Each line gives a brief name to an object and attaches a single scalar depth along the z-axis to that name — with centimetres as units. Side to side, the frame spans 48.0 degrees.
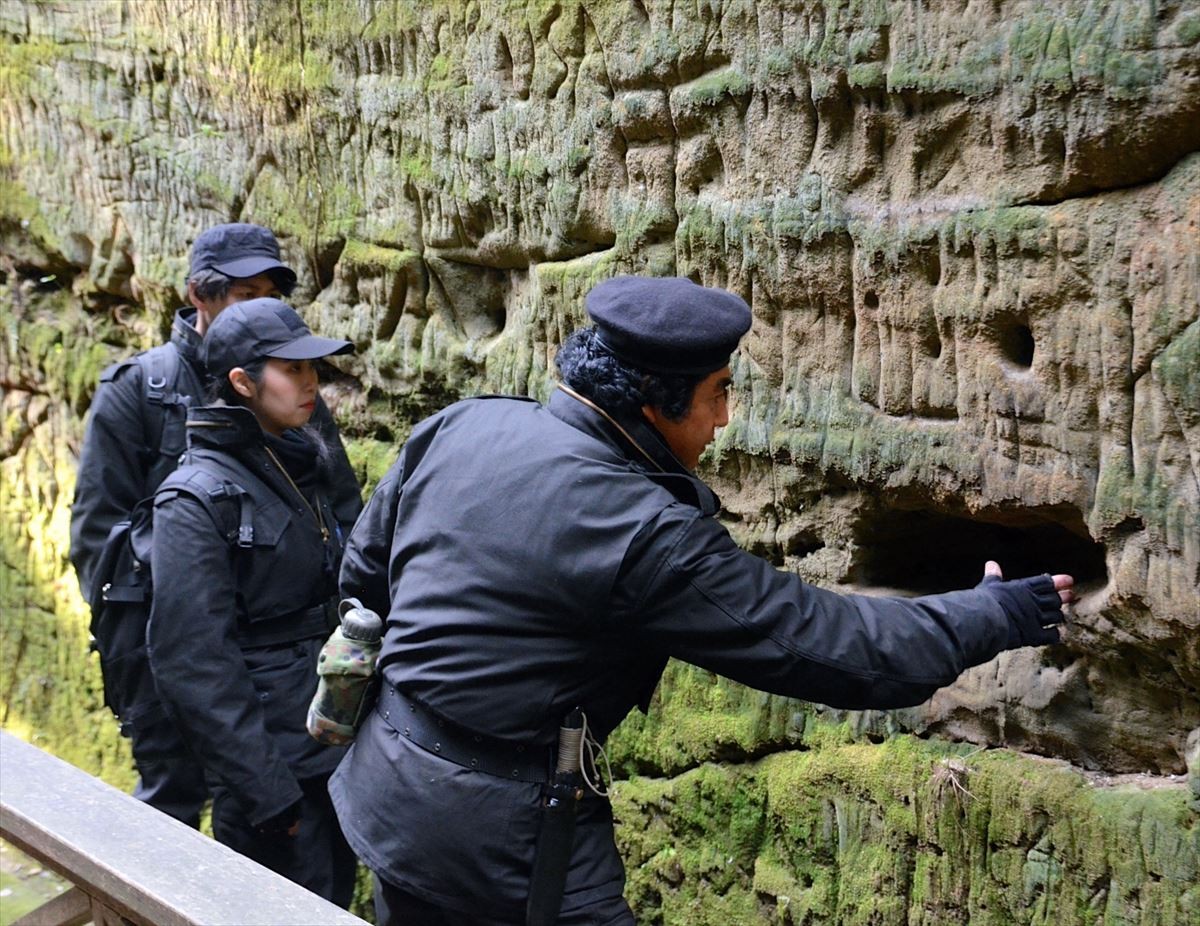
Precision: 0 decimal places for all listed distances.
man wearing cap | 394
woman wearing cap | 333
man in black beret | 230
